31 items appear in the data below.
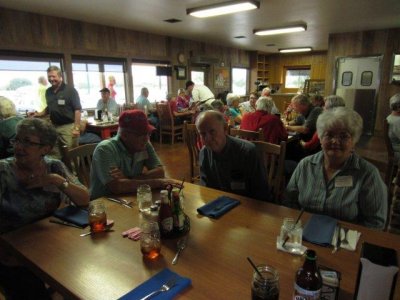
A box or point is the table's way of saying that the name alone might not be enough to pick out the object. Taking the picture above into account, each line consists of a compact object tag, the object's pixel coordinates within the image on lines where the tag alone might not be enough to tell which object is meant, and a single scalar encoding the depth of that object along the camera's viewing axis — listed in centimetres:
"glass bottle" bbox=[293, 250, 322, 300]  74
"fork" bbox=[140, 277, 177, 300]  87
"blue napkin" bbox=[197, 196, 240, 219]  138
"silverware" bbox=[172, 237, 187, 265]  104
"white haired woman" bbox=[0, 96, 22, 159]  262
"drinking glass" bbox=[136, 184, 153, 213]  148
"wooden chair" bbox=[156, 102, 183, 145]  599
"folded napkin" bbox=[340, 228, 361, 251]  109
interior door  663
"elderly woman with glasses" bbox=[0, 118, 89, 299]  135
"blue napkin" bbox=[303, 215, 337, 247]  112
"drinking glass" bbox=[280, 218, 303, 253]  110
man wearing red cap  166
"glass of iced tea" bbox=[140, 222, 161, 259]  107
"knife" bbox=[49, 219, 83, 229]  131
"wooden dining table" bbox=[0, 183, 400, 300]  91
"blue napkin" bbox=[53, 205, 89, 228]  132
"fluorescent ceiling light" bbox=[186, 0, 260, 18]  389
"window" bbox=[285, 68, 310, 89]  1188
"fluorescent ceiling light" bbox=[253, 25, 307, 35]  554
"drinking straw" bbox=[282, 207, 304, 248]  110
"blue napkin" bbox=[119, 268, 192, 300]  86
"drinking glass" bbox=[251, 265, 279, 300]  78
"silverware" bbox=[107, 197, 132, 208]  152
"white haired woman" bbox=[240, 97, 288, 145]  313
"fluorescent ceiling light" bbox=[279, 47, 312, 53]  946
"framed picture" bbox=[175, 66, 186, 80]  725
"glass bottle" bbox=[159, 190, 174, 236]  120
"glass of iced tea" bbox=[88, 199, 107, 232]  126
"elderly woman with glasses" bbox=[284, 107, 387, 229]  136
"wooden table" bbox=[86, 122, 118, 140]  464
